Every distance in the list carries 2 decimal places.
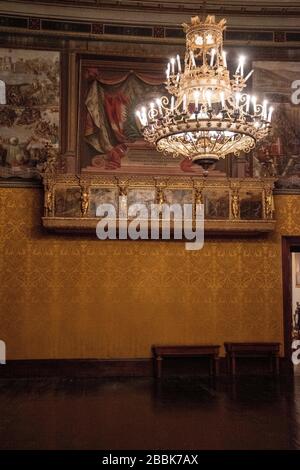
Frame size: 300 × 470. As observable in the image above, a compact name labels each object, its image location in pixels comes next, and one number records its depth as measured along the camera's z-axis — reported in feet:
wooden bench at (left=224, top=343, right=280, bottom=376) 34.76
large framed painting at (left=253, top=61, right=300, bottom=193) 37.88
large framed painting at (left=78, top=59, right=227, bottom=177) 37.35
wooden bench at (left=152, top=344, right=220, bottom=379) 33.99
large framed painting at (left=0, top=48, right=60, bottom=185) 36.19
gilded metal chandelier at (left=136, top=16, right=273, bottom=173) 20.18
